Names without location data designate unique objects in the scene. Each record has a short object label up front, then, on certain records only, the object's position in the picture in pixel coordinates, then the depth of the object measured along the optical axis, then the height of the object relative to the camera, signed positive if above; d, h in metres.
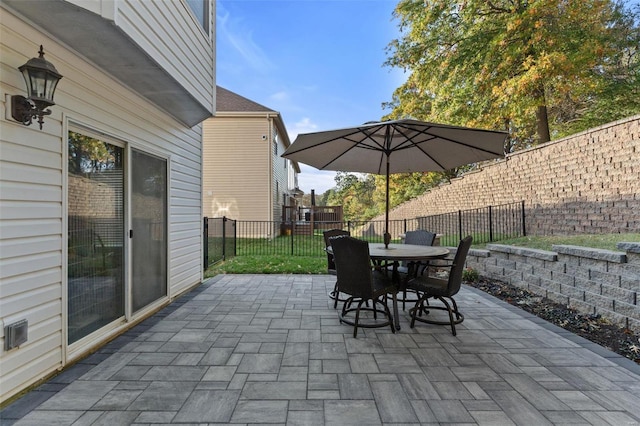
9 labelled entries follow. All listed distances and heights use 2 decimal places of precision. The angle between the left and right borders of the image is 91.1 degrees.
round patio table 3.18 -0.38
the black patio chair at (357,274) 3.01 -0.56
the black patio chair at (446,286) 3.19 -0.72
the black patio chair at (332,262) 4.09 -0.60
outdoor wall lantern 2.07 +0.89
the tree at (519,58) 7.80 +4.43
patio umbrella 3.38 +0.89
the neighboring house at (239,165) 11.78 +2.09
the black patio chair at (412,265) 3.64 -0.56
